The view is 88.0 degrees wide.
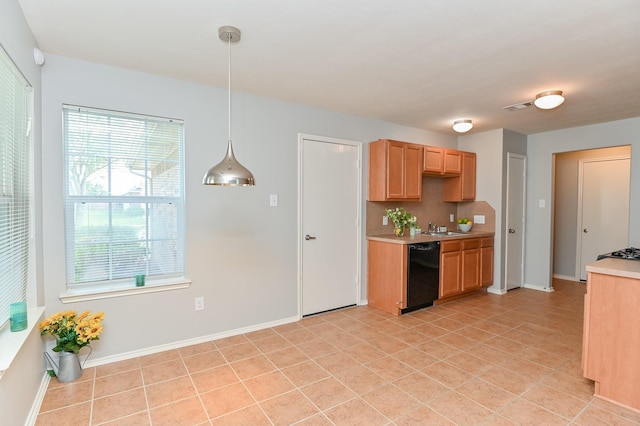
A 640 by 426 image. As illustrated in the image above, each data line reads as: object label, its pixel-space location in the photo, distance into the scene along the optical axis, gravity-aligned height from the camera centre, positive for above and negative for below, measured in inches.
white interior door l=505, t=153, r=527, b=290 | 197.8 -7.4
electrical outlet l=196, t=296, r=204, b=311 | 122.6 -35.6
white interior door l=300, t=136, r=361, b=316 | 149.9 -7.0
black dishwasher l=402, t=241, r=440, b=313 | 154.9 -32.2
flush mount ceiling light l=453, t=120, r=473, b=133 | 169.3 +42.7
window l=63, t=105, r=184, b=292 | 103.3 +3.1
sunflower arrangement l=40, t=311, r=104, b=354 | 93.0 -35.0
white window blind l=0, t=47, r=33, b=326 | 69.3 +5.7
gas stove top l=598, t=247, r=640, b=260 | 114.9 -16.9
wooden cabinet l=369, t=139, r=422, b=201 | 161.3 +19.0
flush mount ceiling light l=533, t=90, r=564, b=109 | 124.6 +41.7
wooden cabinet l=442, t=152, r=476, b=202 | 198.1 +14.9
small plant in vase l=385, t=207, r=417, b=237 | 172.7 -5.7
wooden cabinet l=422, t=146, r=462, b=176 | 178.5 +26.3
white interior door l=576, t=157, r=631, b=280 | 204.2 +1.3
